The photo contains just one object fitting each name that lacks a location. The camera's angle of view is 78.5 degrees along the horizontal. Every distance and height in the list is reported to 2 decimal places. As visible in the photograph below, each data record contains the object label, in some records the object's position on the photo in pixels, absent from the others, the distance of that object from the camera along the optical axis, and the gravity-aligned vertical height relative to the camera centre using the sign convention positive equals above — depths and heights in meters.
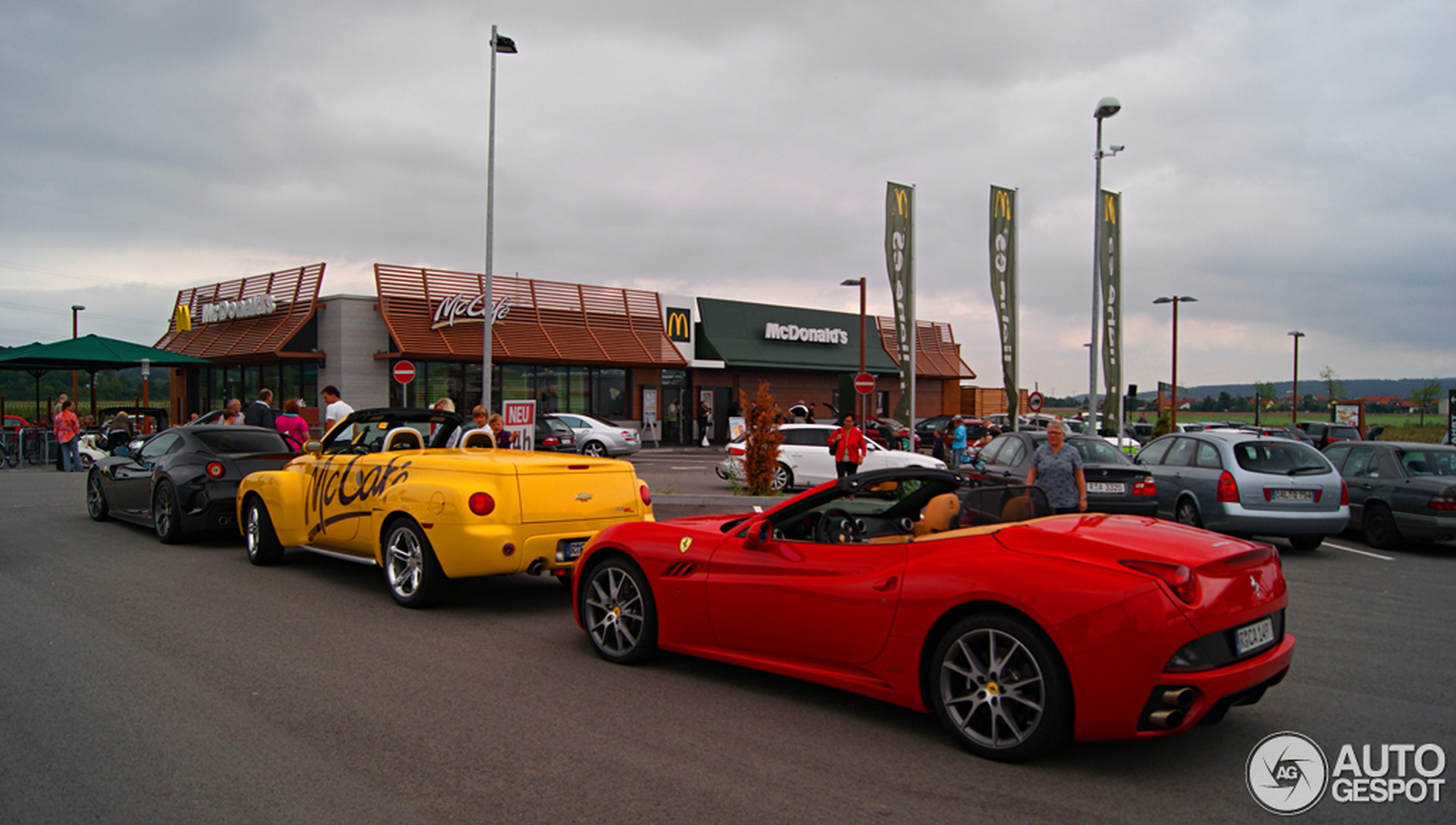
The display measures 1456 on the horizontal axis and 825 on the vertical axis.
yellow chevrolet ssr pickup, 6.88 -0.90
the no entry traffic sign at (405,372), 18.58 +0.54
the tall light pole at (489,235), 19.48 +3.60
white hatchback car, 19.05 -1.25
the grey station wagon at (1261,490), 10.77 -1.07
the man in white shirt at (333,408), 13.30 -0.16
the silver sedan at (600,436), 27.62 -1.17
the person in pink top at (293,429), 13.73 -0.49
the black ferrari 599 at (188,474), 10.41 -0.95
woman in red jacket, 14.96 -0.76
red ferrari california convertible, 3.80 -1.00
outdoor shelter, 21.95 +1.02
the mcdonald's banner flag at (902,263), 24.92 +3.92
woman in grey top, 8.54 -0.74
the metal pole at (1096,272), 22.47 +3.35
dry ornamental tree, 15.65 -0.82
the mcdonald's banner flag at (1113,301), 25.44 +3.01
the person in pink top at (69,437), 22.67 -1.08
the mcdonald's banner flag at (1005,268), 25.22 +3.85
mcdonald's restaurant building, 29.03 +1.91
